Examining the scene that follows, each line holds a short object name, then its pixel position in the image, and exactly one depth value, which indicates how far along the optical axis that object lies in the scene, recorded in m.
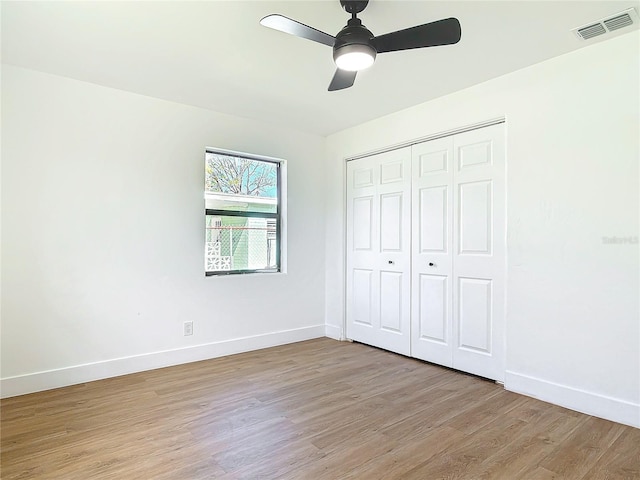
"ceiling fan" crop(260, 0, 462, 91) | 1.77
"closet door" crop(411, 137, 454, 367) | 3.29
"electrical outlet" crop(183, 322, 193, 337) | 3.46
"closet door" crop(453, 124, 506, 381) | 2.92
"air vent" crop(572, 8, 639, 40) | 2.08
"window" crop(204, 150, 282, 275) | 3.73
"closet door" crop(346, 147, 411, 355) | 3.68
